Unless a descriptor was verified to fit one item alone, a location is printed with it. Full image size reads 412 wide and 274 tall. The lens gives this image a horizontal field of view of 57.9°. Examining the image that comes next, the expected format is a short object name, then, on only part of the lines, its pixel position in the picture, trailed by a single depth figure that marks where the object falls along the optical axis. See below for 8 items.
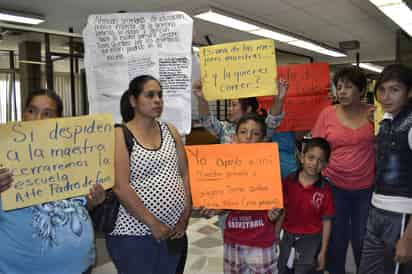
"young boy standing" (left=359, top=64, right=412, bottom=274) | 1.60
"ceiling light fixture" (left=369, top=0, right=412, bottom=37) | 5.23
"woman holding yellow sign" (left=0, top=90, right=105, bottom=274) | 1.23
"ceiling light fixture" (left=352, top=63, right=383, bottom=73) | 13.30
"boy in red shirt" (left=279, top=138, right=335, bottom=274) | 1.90
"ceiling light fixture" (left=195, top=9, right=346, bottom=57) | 6.22
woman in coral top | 2.04
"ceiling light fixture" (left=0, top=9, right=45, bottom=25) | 5.81
